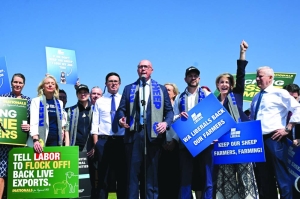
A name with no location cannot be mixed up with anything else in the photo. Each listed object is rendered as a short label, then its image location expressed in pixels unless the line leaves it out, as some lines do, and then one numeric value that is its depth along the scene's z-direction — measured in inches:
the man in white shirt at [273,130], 213.6
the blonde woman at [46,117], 231.0
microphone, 208.8
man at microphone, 217.6
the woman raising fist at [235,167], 221.0
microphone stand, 204.4
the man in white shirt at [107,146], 242.8
